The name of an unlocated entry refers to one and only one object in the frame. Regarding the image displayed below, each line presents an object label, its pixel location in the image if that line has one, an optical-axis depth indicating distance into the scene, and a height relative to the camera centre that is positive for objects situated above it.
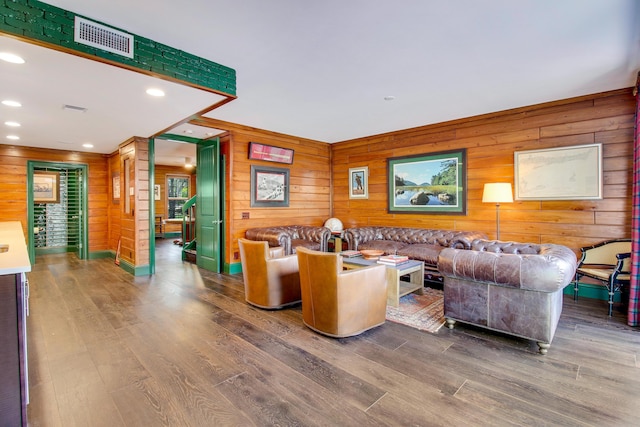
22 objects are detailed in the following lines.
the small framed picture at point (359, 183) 6.61 +0.57
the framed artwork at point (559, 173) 4.08 +0.49
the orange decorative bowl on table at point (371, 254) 4.12 -0.61
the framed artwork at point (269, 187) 5.78 +0.43
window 11.23 +0.61
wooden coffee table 3.61 -0.84
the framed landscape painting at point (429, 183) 5.31 +0.47
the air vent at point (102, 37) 2.27 +1.32
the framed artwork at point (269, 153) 5.68 +1.08
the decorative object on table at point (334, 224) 6.65 -0.33
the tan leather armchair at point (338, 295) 2.75 -0.80
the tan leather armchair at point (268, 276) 3.52 -0.78
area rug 3.19 -1.18
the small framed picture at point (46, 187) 7.34 +0.57
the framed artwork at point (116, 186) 6.70 +0.55
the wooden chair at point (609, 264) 3.45 -0.70
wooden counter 1.58 -0.70
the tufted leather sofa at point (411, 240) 4.58 -0.54
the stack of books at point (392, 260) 3.80 -0.64
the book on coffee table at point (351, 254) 4.34 -0.64
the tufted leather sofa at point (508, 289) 2.51 -0.71
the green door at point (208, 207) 5.59 +0.05
